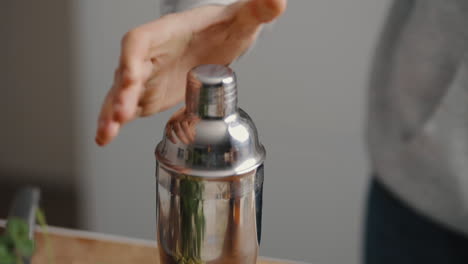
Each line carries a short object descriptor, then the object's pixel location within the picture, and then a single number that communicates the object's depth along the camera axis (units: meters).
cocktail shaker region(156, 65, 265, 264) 0.96
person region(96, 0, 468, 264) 1.03
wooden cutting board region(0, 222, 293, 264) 1.13
